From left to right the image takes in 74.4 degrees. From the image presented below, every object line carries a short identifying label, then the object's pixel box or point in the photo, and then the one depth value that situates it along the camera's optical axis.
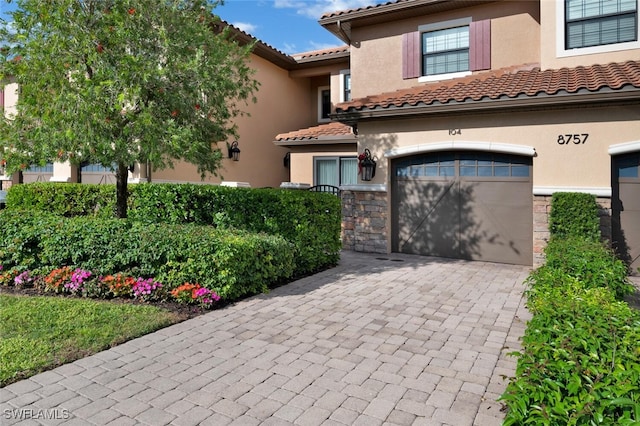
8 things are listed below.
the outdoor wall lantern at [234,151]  15.20
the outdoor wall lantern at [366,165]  11.01
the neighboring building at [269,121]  15.12
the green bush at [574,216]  8.34
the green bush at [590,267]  4.81
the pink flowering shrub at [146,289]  6.28
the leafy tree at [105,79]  6.22
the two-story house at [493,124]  8.62
